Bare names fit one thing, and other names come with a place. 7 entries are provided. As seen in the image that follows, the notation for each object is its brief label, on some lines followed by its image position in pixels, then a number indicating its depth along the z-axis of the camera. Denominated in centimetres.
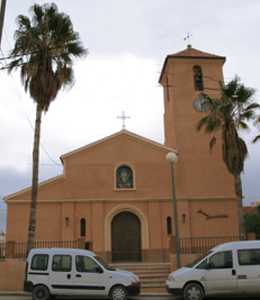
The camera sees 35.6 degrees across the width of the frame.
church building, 2164
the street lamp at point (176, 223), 1463
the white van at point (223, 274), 1220
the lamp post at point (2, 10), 988
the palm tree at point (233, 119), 1845
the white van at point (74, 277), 1271
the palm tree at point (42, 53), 1716
